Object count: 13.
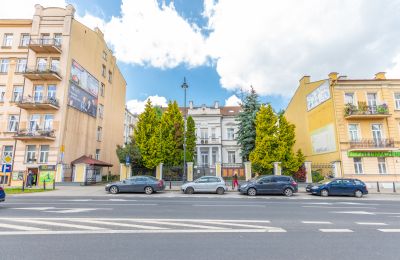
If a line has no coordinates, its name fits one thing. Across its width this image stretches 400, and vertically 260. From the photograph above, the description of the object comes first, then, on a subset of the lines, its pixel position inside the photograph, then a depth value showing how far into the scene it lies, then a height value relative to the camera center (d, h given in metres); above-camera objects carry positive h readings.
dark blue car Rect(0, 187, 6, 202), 10.28 -1.24
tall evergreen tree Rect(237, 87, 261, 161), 26.78 +5.66
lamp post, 21.86 +8.26
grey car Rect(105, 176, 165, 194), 17.56 -1.36
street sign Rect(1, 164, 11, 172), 16.75 +0.08
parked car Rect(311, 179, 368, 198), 17.12 -1.49
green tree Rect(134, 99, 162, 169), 23.62 +3.69
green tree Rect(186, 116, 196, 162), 26.48 +3.85
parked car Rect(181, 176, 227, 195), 17.70 -1.45
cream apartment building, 23.55 +8.63
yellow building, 22.58 +4.48
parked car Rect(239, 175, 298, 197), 17.02 -1.40
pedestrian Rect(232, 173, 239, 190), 20.09 -1.20
